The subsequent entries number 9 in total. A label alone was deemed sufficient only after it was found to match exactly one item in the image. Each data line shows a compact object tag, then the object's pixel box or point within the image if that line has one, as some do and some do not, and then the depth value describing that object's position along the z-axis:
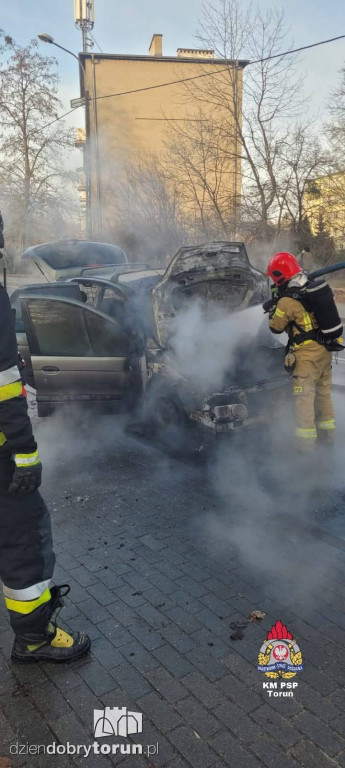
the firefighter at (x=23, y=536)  2.41
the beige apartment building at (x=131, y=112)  16.02
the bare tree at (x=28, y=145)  12.56
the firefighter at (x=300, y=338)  4.74
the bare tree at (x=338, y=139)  16.00
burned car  5.32
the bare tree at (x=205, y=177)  15.31
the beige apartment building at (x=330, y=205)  15.88
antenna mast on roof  17.77
